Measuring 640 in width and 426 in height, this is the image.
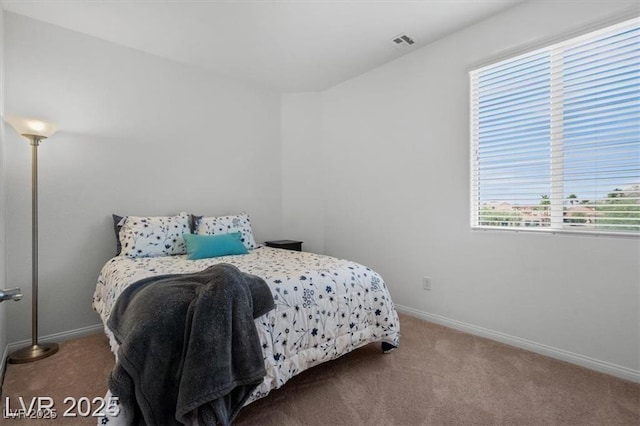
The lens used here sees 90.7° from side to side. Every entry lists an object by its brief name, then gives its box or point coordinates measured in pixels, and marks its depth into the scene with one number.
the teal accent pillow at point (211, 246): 2.66
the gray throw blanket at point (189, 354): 1.30
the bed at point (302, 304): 1.74
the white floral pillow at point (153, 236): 2.68
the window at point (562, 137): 2.02
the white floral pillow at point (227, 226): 3.11
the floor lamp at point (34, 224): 2.28
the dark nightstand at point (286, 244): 3.81
